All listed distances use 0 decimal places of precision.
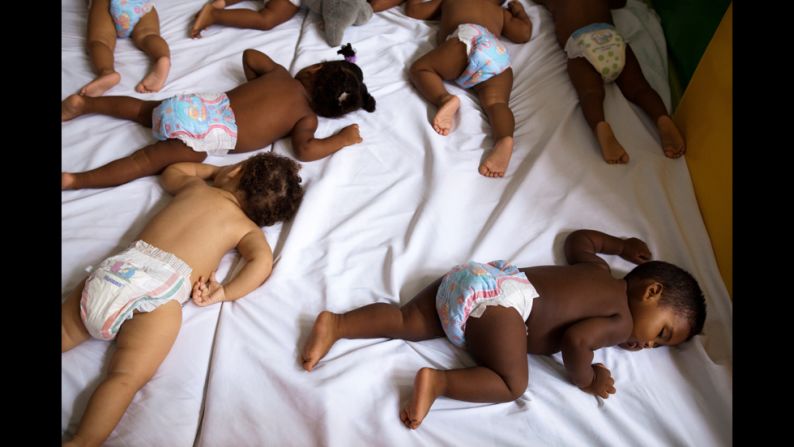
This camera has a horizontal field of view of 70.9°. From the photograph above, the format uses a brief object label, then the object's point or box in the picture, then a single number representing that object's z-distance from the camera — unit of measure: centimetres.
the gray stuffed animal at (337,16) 184
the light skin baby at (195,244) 106
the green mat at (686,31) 157
